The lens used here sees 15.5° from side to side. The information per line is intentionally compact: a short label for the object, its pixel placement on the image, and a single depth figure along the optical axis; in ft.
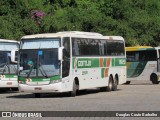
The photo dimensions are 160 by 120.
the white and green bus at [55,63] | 85.25
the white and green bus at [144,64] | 136.48
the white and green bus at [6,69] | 101.86
